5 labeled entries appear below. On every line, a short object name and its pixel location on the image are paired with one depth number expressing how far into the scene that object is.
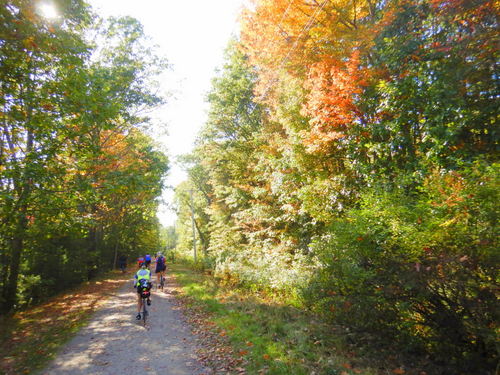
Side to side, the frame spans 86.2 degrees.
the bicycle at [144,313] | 9.05
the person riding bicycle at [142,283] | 9.23
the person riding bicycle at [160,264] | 15.08
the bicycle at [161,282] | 16.02
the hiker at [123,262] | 26.64
